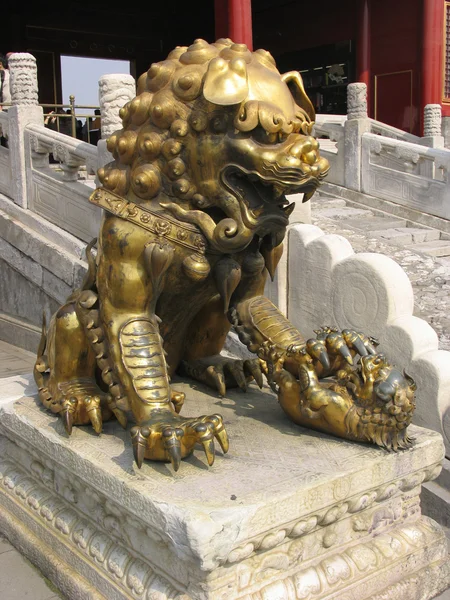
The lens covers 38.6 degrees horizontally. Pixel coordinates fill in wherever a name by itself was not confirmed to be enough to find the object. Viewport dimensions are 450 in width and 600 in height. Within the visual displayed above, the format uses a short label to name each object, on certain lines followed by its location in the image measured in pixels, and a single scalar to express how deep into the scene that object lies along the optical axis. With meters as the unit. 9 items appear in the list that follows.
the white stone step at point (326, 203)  7.57
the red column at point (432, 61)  12.02
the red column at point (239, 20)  10.41
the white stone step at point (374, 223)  6.85
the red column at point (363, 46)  12.79
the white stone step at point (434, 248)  6.19
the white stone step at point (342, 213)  7.09
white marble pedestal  1.71
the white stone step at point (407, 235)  6.52
